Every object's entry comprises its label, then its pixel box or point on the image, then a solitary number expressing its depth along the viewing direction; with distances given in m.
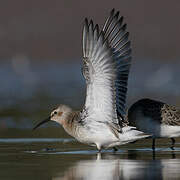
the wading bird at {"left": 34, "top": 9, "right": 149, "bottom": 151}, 11.77
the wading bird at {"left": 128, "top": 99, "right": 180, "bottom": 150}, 13.49
